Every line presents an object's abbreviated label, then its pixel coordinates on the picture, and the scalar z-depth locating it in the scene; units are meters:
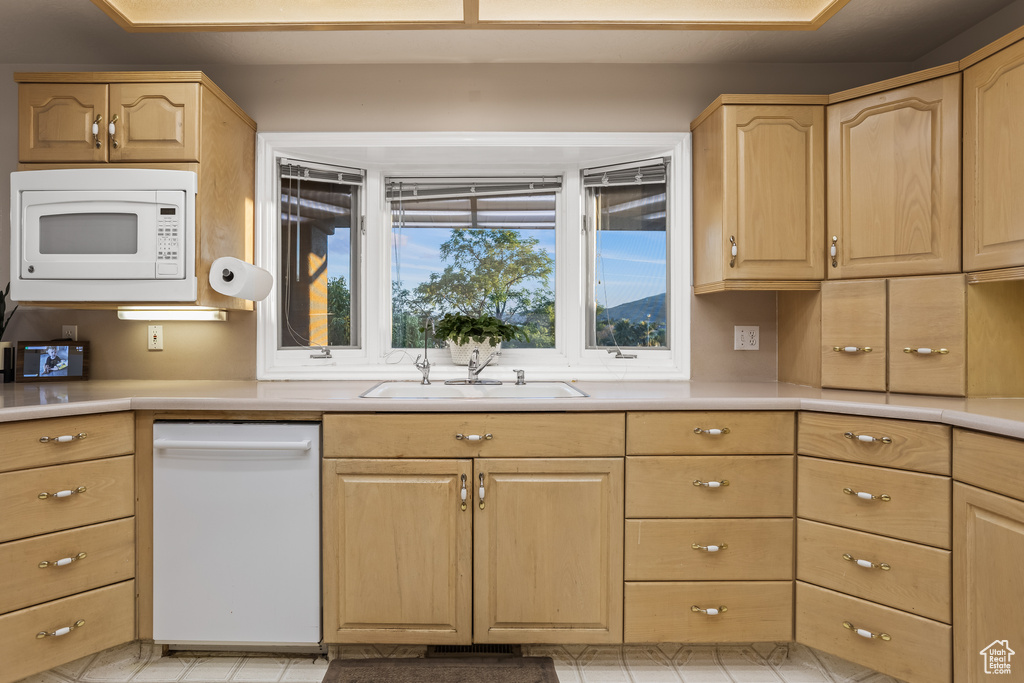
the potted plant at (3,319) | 2.20
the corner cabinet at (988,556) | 1.32
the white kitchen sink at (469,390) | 2.06
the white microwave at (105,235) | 1.94
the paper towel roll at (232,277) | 1.98
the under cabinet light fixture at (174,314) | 2.24
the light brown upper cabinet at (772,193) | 2.01
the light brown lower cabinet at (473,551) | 1.70
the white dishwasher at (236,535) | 1.71
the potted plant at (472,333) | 2.38
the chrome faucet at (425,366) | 2.24
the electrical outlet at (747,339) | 2.38
